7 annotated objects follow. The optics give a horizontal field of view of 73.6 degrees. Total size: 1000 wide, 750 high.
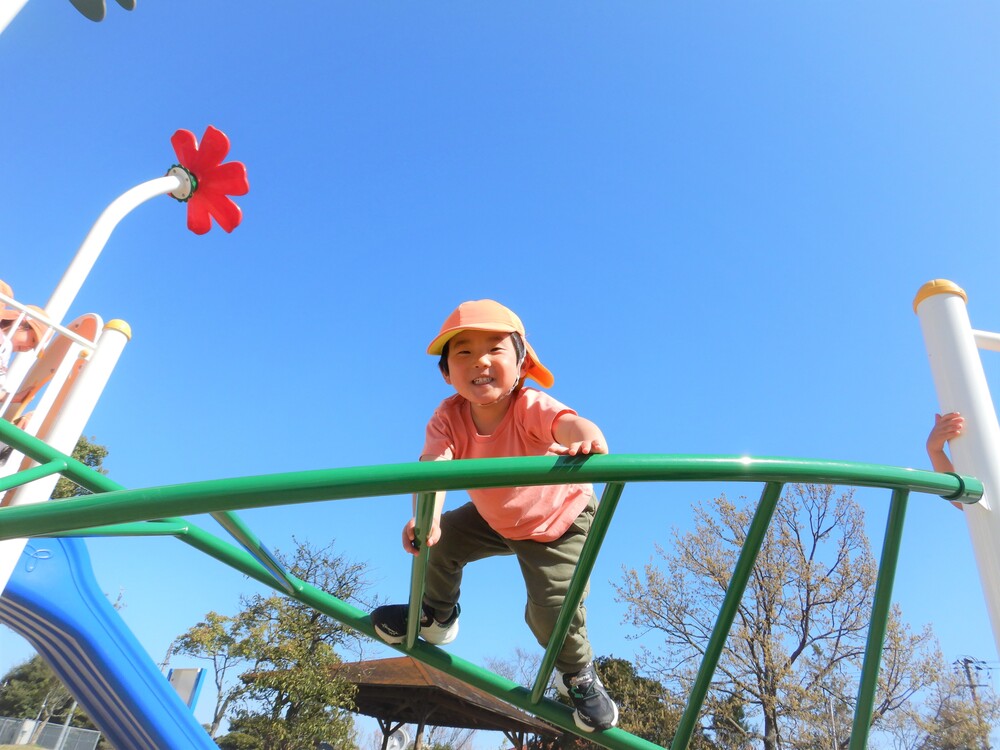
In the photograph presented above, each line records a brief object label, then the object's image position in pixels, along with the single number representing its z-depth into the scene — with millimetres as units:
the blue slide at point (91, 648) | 2611
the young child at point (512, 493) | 1335
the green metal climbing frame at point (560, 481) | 819
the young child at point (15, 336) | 2441
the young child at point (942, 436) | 1330
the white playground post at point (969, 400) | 1224
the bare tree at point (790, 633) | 10773
